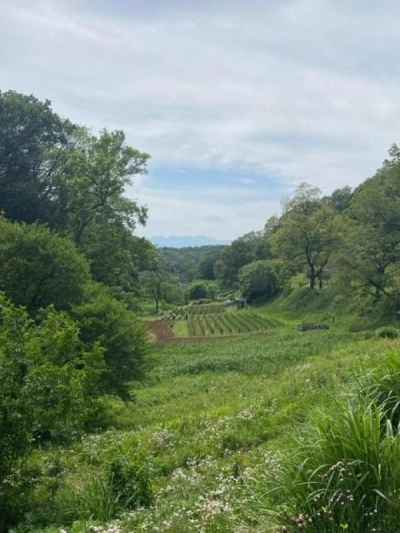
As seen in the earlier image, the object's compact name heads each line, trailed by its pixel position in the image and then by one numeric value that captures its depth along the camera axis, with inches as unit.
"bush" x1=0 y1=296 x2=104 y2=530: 250.4
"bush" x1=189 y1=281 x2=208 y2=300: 3777.1
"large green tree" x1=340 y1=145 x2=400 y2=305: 1316.4
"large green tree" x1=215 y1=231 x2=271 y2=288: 3742.6
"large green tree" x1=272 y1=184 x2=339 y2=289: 2113.7
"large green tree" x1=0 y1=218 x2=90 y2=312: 620.7
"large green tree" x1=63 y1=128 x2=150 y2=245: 1164.5
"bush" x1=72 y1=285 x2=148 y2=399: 594.9
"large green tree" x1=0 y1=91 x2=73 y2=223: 1234.6
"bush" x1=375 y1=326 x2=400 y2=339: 808.9
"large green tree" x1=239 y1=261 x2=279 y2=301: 2802.7
